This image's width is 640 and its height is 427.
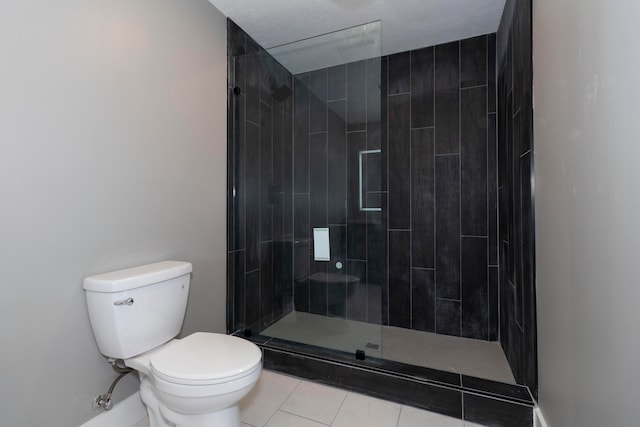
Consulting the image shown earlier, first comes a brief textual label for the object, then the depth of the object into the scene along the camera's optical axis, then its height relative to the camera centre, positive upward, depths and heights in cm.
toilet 110 -58
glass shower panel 200 +19
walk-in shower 202 +12
